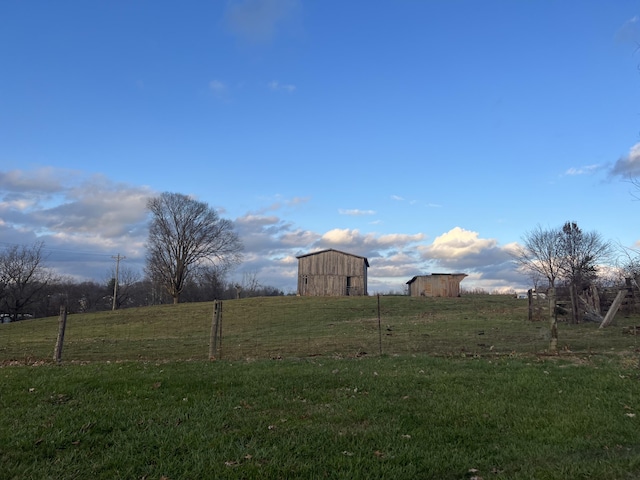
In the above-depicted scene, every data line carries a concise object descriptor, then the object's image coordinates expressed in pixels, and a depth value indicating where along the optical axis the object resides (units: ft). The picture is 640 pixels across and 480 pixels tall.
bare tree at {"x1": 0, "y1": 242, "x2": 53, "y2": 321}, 219.00
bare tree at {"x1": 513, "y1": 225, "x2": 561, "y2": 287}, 199.82
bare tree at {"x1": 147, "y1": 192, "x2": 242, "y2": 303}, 213.87
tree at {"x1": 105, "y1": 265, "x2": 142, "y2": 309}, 286.87
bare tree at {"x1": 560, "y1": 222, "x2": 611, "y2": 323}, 184.85
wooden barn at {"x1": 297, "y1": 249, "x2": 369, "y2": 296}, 196.65
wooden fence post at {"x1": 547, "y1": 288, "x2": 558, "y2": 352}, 40.60
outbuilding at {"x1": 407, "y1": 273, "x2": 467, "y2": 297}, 190.49
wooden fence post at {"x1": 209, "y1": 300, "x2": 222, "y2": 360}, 40.70
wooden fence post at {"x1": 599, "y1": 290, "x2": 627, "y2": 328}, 68.23
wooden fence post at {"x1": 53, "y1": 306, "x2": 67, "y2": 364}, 40.58
